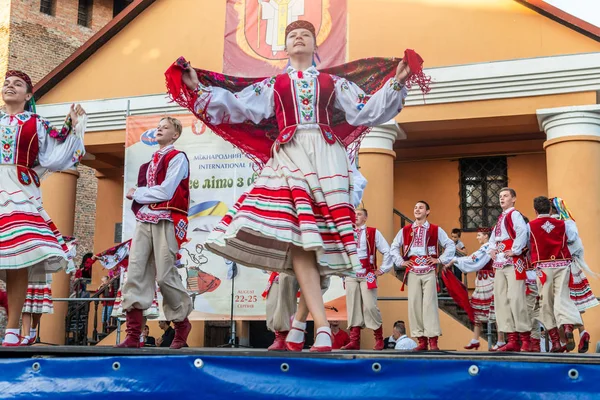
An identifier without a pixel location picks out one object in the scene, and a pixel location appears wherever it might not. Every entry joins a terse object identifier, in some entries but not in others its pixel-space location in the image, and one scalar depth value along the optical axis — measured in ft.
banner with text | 35.12
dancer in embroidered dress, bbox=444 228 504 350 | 30.04
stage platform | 10.87
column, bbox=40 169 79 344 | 42.55
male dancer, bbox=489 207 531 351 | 23.70
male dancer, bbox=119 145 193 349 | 16.51
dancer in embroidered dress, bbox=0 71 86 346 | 16.83
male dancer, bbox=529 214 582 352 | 23.58
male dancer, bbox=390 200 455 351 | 26.03
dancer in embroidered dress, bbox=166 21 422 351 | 14.20
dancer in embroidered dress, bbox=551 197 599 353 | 25.62
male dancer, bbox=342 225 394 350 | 26.94
